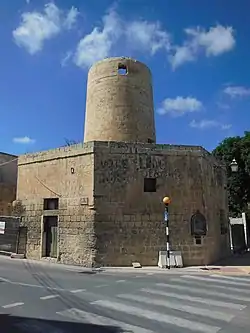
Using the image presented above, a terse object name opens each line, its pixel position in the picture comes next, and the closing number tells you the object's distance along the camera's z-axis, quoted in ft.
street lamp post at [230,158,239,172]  56.49
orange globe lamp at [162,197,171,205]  51.34
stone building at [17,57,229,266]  52.29
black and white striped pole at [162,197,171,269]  51.05
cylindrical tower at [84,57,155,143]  61.72
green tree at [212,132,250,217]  107.76
